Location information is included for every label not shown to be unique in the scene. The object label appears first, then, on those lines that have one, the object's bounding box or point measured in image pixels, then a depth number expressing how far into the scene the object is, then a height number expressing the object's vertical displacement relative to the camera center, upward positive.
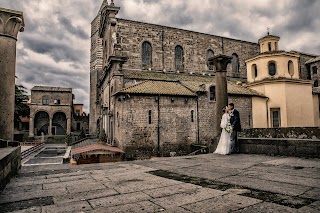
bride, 8.51 -0.64
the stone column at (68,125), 42.56 -0.63
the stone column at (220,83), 10.02 +1.73
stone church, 18.78 +3.63
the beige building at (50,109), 42.12 +2.54
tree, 33.48 +3.72
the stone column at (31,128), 39.42 -1.05
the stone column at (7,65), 6.24 +1.69
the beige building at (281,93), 22.39 +2.73
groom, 8.45 -0.08
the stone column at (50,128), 41.47 -1.25
